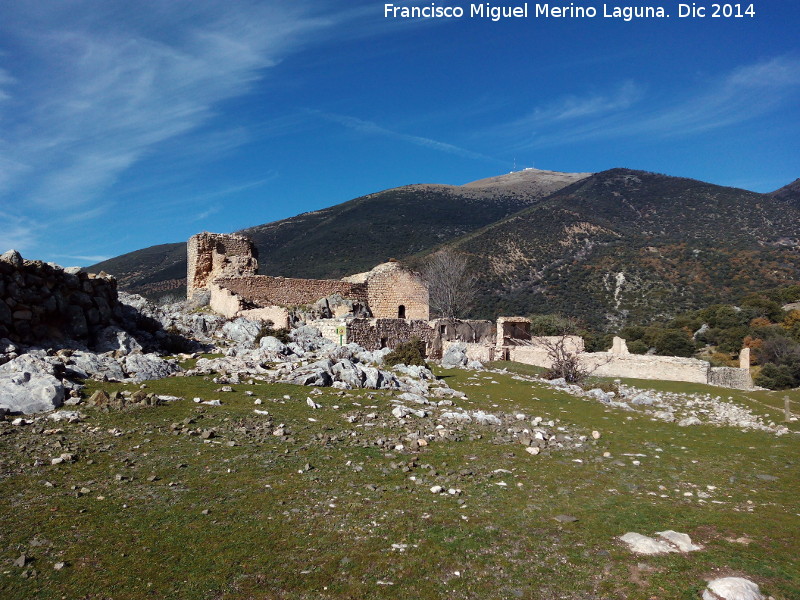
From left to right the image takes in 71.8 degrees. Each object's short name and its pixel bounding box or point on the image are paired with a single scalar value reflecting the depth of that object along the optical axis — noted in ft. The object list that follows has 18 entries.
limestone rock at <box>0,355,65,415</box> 25.07
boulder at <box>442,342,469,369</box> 64.08
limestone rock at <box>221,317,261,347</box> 57.82
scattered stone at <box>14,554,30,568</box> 13.56
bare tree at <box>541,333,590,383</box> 60.36
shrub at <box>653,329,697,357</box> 115.03
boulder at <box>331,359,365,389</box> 39.58
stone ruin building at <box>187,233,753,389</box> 68.23
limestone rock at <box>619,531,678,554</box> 16.29
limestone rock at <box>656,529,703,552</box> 16.47
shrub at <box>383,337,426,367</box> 54.34
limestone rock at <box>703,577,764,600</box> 13.67
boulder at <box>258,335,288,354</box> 49.32
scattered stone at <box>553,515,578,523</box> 18.52
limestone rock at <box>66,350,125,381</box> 32.19
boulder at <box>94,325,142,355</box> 40.81
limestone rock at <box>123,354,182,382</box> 34.55
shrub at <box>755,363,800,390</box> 89.04
